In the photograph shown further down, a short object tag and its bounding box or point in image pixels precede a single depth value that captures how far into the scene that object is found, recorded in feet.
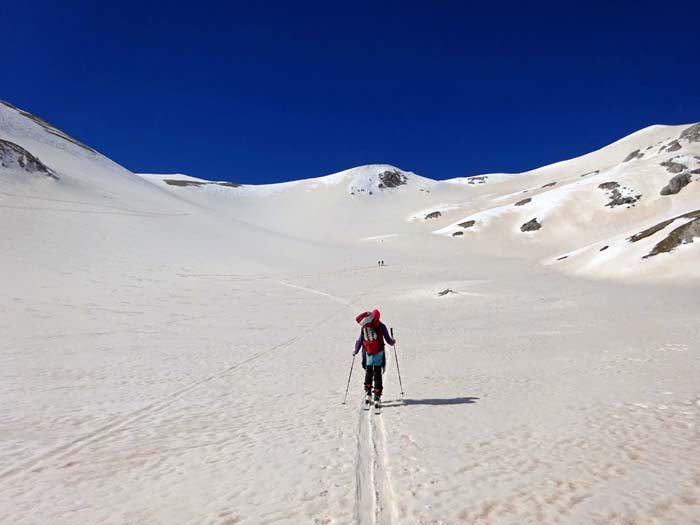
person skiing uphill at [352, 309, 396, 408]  32.32
